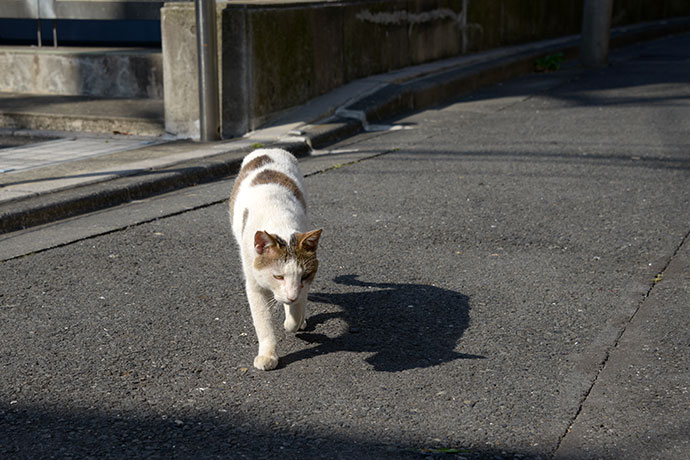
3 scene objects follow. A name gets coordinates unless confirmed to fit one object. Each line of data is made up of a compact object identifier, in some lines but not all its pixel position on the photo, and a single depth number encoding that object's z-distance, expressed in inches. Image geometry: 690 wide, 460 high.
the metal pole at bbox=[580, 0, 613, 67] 579.8
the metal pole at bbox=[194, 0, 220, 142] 319.6
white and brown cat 139.7
